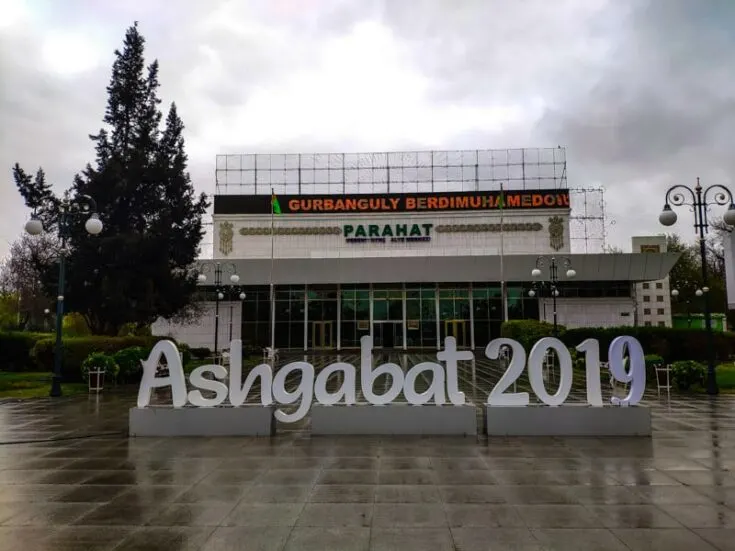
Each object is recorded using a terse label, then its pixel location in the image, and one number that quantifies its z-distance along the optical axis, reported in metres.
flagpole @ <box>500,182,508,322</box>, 48.44
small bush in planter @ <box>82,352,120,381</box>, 20.69
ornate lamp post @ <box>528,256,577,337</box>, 46.97
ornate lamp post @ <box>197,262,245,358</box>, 49.03
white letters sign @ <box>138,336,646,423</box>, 11.27
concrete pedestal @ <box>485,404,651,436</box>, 11.18
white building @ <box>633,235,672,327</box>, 75.84
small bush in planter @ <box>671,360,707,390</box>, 19.27
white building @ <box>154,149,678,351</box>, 49.88
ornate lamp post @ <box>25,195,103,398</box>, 16.75
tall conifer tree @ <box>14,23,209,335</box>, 27.28
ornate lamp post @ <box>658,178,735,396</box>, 17.11
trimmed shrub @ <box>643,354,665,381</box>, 20.81
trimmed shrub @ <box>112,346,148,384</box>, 22.14
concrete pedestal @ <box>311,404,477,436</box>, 11.27
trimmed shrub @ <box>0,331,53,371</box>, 30.70
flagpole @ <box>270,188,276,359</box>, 41.78
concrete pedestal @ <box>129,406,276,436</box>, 11.47
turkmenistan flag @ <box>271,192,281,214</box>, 55.41
